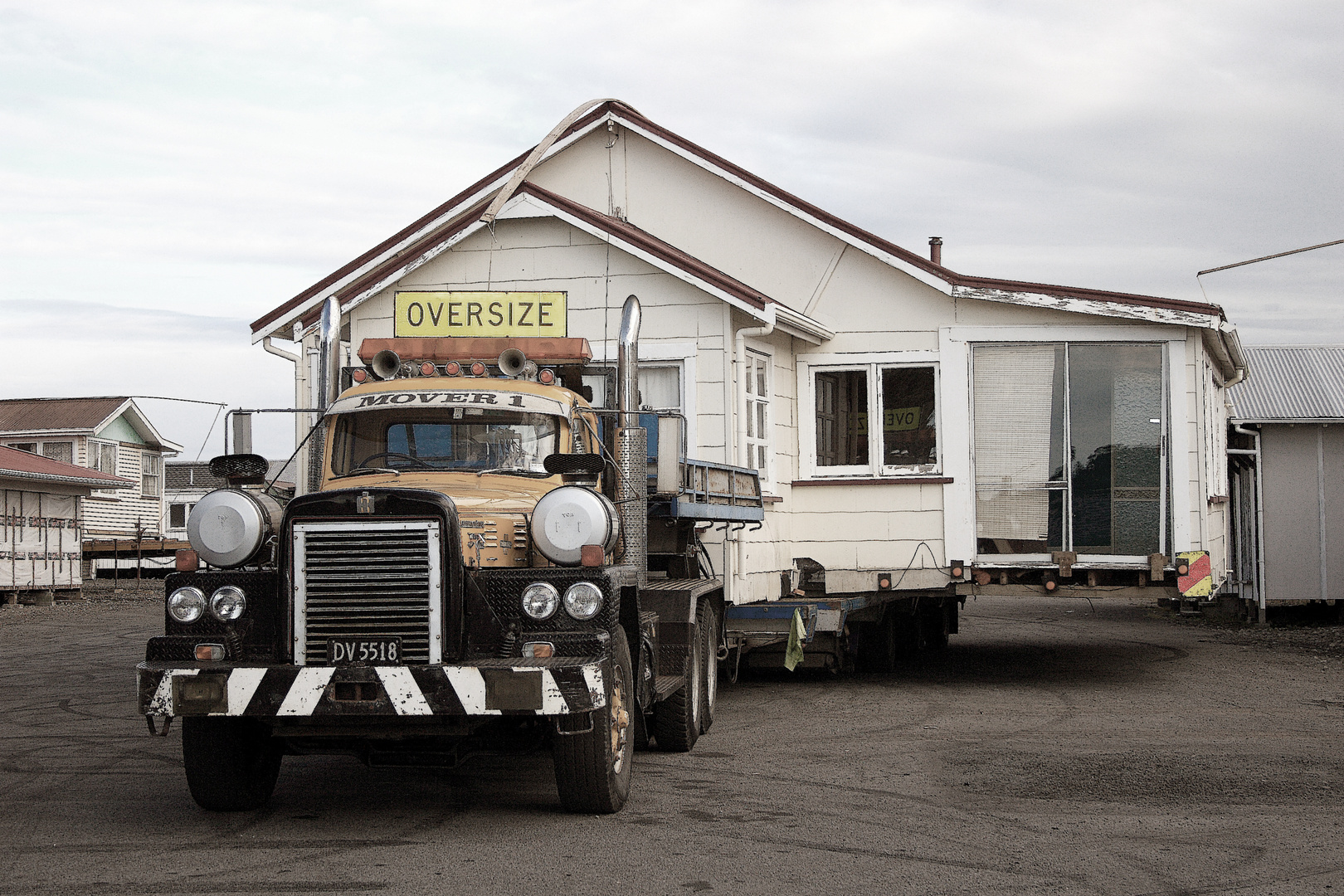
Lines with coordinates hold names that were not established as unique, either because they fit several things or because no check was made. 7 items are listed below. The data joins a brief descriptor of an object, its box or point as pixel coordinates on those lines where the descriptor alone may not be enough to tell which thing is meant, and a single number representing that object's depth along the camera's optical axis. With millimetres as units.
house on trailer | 13539
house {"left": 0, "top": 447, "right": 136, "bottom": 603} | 29016
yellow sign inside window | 14492
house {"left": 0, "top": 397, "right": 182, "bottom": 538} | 41719
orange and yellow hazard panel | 13594
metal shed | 22906
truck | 6766
